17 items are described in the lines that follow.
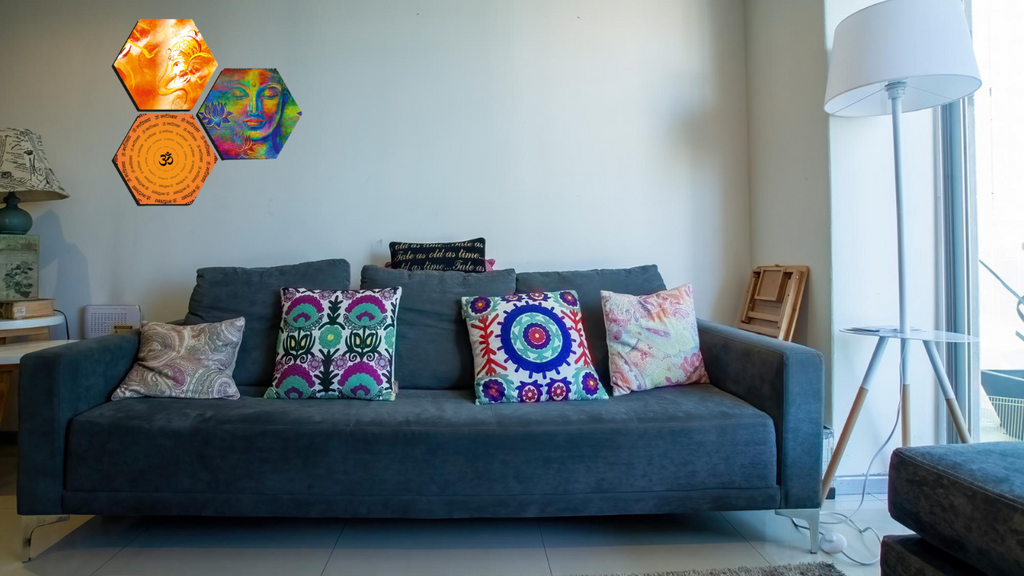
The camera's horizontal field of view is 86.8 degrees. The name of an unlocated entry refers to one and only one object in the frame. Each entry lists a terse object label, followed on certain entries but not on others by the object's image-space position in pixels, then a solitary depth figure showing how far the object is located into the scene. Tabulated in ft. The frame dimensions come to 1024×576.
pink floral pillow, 6.50
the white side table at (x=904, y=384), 5.54
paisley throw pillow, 6.07
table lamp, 7.55
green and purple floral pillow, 6.24
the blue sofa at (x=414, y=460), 5.25
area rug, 4.98
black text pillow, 7.84
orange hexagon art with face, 8.64
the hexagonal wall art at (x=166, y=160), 8.63
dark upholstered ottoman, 3.09
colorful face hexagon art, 8.61
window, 6.40
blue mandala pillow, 6.12
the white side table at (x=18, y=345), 6.99
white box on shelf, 8.55
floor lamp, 5.37
